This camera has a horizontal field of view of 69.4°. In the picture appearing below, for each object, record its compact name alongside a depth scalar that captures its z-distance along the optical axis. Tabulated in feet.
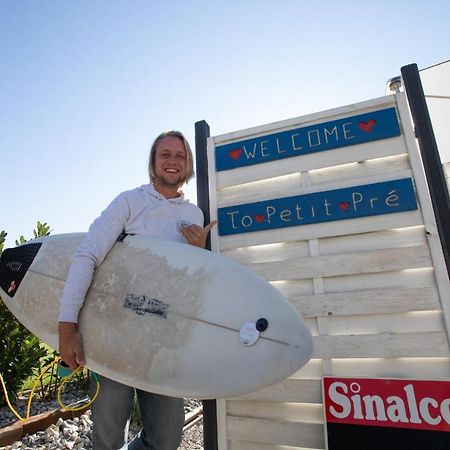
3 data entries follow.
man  4.84
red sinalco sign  5.02
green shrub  9.84
